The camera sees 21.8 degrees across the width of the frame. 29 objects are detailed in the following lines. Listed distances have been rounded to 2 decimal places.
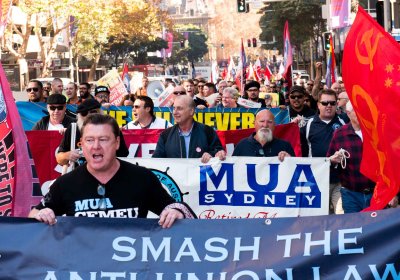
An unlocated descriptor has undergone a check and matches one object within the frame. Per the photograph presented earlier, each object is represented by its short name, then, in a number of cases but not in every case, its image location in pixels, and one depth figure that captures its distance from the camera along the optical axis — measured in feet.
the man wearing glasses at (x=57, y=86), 50.06
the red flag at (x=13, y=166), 17.39
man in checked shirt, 26.12
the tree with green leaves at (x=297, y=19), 207.00
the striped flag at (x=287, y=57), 70.68
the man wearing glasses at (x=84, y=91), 49.34
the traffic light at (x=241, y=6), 101.96
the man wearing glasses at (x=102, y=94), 50.00
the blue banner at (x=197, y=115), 43.32
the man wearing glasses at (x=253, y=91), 49.11
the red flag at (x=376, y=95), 17.47
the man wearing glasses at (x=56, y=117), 32.71
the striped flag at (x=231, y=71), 142.82
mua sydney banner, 27.12
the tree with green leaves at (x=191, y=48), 484.74
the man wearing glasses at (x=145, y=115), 33.45
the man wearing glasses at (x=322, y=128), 31.55
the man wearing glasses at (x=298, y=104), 40.34
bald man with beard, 28.17
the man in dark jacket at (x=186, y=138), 28.04
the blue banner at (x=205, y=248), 15.42
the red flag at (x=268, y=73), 126.66
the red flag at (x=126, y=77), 79.15
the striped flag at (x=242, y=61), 80.86
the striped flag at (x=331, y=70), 65.36
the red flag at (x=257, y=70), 128.06
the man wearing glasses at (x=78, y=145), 26.17
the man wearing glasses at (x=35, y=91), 46.24
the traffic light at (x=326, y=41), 88.62
